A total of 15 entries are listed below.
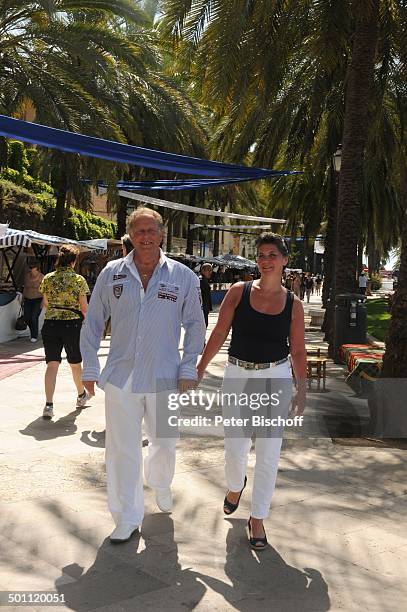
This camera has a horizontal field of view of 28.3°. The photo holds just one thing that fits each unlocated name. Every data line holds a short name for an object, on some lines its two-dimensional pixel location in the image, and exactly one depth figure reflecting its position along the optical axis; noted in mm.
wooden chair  10196
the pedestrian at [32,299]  14828
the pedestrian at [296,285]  30806
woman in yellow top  7547
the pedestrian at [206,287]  13227
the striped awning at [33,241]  14953
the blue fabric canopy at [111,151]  8281
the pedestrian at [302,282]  42528
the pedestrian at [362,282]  36000
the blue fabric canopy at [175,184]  13406
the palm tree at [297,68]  11469
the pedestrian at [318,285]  67612
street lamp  15328
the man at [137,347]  4281
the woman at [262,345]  4375
